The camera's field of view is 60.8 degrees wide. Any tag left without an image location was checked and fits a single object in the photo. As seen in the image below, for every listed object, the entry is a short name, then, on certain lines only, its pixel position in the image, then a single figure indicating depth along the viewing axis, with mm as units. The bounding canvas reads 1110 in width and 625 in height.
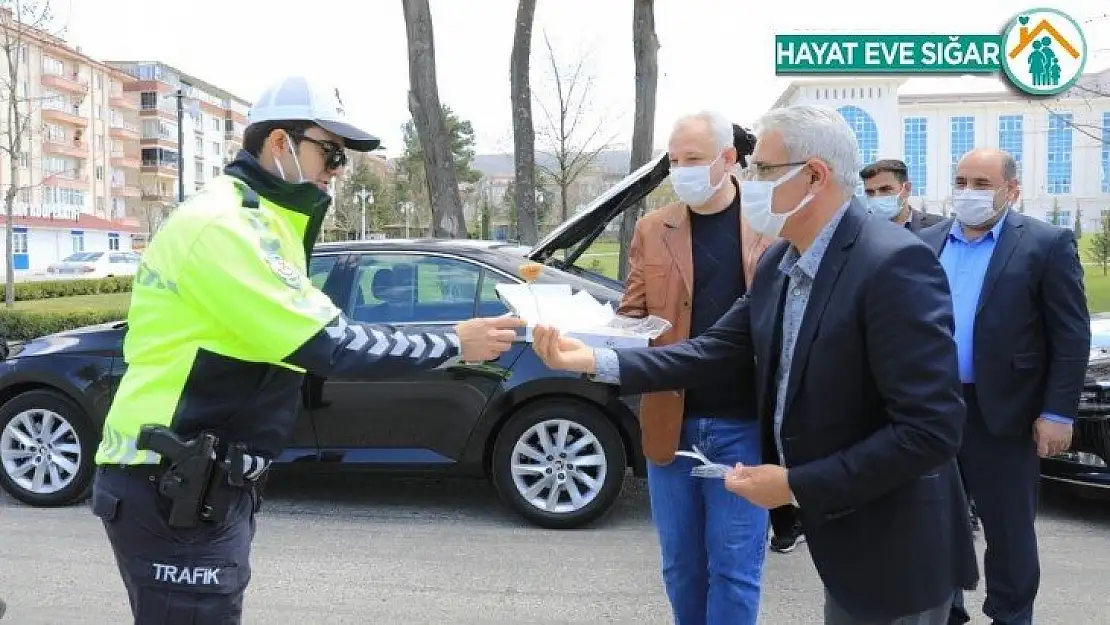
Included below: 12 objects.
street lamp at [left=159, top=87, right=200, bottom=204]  28297
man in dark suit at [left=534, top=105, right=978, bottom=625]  1831
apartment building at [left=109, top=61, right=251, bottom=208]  87438
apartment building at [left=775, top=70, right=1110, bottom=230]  67000
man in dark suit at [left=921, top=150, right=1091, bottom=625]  3473
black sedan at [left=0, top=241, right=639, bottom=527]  5500
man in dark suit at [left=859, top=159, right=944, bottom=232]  5602
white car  41219
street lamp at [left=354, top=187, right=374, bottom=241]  60656
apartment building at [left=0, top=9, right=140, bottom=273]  59000
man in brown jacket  3037
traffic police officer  2074
